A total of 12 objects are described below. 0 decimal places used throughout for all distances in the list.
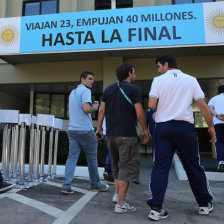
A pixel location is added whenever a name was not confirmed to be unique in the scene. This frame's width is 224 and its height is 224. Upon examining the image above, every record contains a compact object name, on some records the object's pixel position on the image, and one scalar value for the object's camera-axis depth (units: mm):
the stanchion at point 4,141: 4953
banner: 7367
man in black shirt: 2988
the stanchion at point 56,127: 5258
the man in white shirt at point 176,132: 2836
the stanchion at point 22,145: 4461
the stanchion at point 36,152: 4895
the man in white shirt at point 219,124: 5324
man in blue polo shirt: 4016
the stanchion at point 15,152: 4820
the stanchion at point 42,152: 5034
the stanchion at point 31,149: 4711
